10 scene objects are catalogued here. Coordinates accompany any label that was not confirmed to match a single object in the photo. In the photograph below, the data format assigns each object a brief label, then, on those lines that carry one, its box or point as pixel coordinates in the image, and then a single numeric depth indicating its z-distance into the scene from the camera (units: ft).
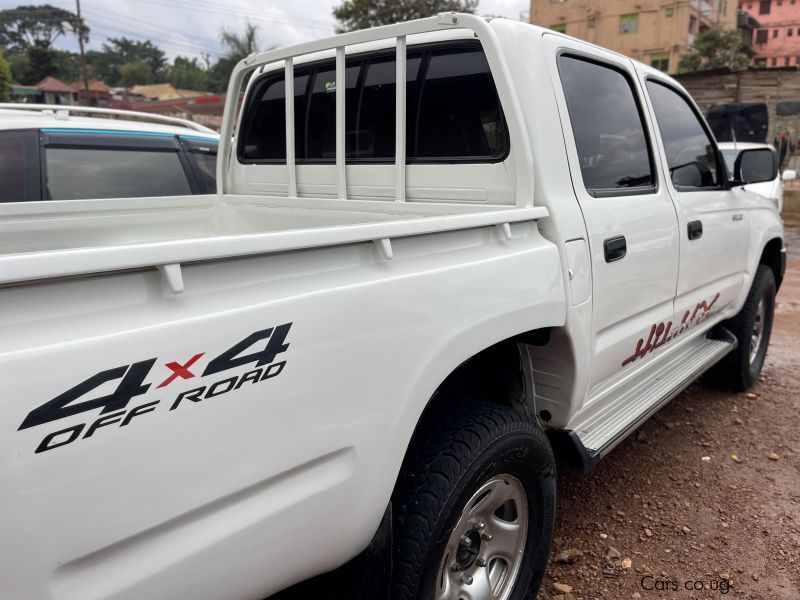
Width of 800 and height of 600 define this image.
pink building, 185.68
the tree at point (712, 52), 116.57
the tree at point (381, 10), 114.62
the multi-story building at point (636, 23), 126.93
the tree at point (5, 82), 105.70
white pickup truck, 3.45
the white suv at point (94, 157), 13.07
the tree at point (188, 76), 269.85
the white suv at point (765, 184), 27.10
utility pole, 112.37
